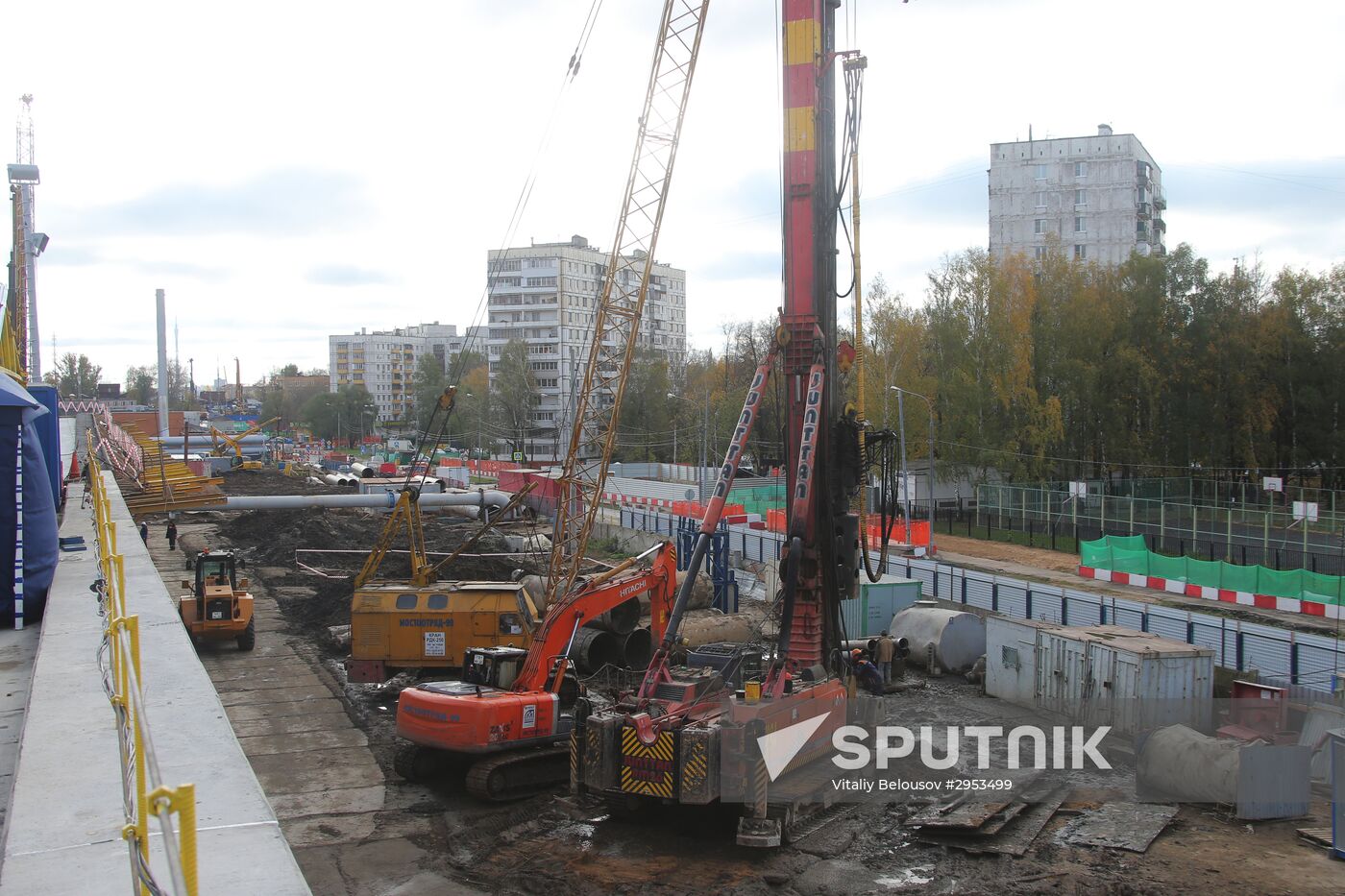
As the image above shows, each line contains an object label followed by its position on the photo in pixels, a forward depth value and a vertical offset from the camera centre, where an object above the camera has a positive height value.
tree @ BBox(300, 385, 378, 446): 140.88 +3.86
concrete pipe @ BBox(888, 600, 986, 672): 22.14 -4.34
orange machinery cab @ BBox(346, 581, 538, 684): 20.28 -3.59
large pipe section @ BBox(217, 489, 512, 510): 46.25 -2.64
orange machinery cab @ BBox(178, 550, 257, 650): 23.50 -3.67
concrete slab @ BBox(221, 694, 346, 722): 19.44 -5.04
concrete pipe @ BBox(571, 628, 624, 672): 22.36 -4.52
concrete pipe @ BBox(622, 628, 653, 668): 22.50 -4.55
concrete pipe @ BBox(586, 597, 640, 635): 22.39 -3.86
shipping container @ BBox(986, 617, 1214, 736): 17.47 -4.22
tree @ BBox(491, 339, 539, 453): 93.56 +4.55
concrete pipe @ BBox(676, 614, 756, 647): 23.28 -4.35
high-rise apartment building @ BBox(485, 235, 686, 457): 108.19 +13.72
